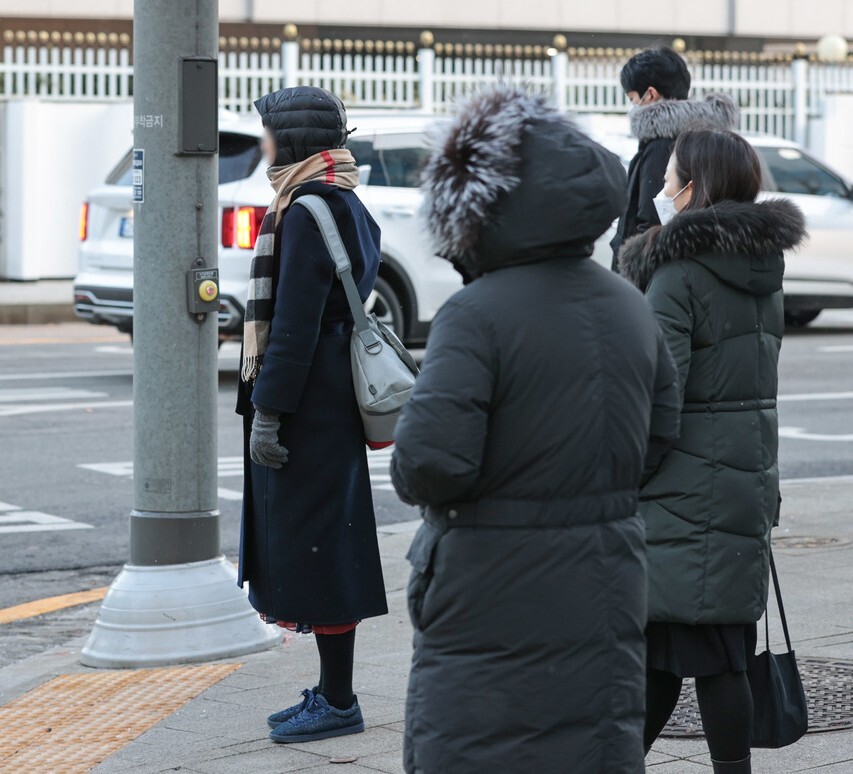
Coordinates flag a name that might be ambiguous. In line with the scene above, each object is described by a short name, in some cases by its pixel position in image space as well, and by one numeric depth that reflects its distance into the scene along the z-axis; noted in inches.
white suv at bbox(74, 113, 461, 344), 929.3
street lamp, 2050.9
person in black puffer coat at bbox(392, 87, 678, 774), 220.9
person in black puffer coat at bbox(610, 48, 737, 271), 437.1
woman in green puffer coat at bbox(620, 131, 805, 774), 289.5
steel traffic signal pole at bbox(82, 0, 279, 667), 419.0
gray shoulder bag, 347.5
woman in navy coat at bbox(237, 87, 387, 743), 351.6
